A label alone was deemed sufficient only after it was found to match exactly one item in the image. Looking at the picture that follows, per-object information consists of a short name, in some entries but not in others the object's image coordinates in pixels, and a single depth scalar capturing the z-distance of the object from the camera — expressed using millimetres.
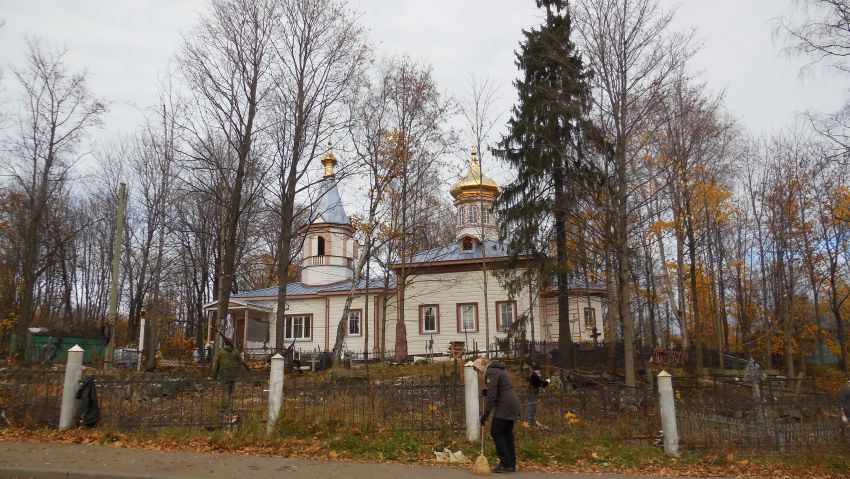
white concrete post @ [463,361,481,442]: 9844
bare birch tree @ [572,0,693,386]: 15602
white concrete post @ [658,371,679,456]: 9547
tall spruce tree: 18781
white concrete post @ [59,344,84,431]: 10227
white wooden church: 29688
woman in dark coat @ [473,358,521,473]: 8125
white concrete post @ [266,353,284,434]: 9992
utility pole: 18344
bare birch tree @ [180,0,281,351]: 19688
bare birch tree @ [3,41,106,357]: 23250
